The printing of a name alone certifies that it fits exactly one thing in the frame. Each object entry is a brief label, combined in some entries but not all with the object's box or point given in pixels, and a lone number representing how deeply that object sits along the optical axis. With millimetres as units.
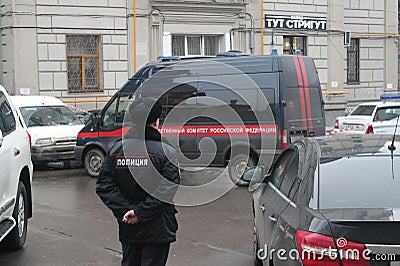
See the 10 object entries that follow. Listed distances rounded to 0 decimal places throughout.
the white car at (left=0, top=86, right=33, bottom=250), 6852
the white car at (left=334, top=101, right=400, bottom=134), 17891
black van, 12438
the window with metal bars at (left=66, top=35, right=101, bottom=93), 22203
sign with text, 25750
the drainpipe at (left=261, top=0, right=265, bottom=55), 25391
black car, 3883
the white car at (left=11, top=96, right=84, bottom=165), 15297
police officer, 4863
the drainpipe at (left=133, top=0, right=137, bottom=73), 22744
